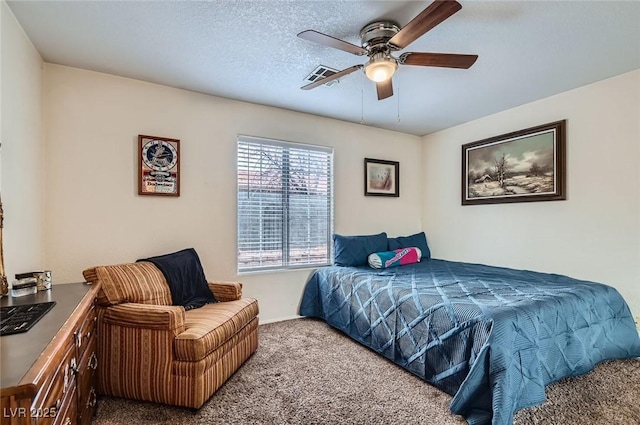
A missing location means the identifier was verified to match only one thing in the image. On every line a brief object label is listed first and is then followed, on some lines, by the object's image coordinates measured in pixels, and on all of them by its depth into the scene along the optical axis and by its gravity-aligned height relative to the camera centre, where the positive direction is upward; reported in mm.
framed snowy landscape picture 3098 +518
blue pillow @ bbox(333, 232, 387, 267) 3625 -448
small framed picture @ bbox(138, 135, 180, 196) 2791 +438
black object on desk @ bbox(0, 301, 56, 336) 1081 -423
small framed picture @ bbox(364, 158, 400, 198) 4148 +490
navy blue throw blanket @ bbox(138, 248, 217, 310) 2428 -555
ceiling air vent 2547 +1210
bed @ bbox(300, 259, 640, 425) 1750 -822
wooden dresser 736 -460
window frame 3297 -41
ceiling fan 1763 +1004
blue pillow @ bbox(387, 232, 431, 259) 3990 -412
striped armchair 1855 -854
